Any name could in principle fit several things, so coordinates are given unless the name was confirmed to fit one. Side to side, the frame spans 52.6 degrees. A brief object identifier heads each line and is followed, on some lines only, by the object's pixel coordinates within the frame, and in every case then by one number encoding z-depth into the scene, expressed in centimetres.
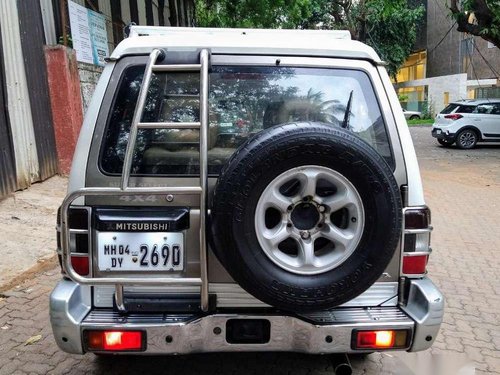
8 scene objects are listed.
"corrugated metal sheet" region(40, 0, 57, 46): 804
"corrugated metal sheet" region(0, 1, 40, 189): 680
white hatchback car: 1641
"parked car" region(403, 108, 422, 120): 3310
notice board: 882
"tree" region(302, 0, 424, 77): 2847
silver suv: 217
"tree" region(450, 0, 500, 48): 1373
